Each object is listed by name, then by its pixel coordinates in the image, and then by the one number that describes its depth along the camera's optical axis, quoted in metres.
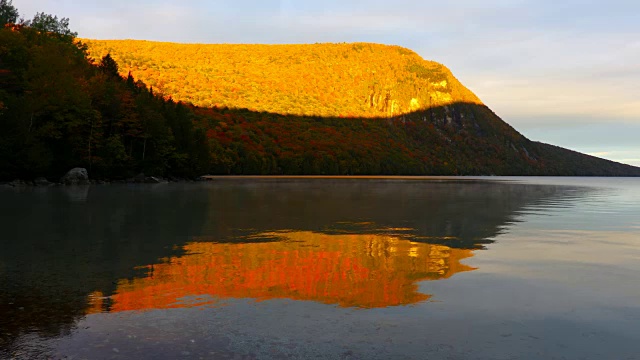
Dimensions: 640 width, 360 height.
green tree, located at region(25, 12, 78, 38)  114.36
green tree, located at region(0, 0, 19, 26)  109.75
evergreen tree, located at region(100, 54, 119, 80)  104.62
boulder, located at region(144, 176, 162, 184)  91.00
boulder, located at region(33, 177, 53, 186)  68.12
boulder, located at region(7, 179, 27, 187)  63.53
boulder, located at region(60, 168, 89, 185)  72.25
